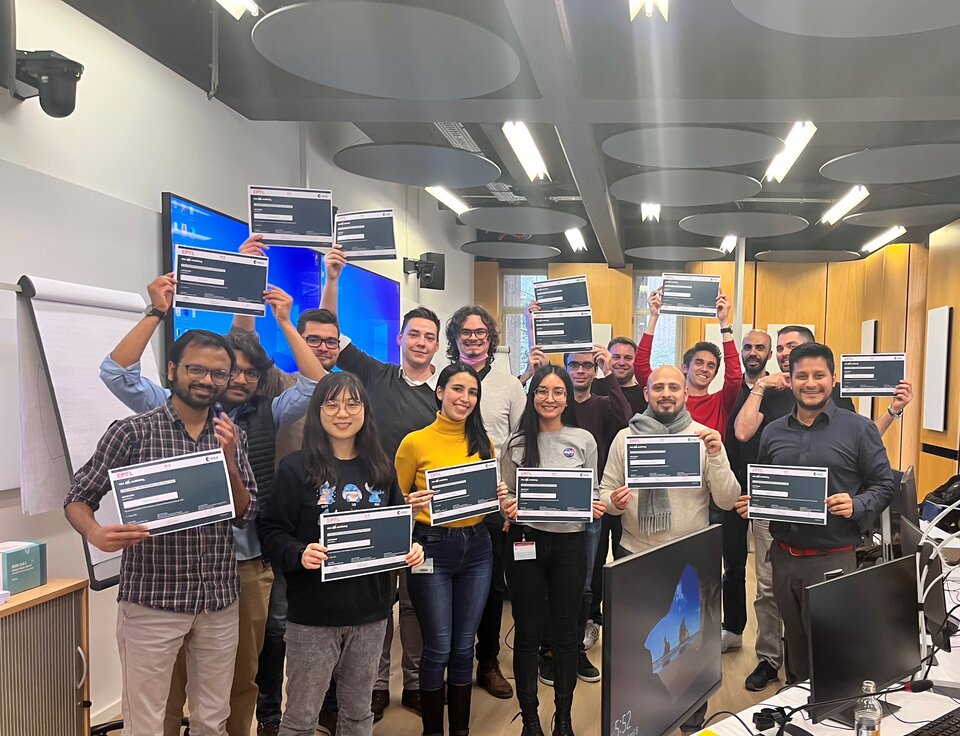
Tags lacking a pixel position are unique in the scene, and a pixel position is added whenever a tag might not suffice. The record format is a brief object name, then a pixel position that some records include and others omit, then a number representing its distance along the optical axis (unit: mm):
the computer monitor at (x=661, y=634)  1231
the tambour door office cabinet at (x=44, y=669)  2125
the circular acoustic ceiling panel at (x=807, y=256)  7141
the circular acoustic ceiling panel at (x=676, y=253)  6809
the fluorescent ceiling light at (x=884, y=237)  7285
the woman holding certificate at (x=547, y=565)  2516
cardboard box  2203
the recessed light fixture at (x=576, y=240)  7631
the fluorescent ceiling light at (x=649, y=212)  6895
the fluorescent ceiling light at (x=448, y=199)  6163
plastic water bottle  1462
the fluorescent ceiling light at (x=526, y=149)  4633
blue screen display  3424
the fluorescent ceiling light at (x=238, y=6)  2748
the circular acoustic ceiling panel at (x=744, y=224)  5355
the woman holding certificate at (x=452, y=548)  2518
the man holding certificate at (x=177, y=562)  1999
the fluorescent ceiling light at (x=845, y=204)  6074
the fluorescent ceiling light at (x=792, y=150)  4434
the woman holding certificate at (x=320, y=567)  2141
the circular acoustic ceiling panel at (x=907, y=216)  5445
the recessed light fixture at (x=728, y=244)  7942
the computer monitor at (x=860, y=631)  1490
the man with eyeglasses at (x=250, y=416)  2359
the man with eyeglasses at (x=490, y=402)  3098
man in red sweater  3572
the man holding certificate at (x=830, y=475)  2699
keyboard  1573
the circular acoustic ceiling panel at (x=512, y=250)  6688
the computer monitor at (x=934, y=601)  2027
